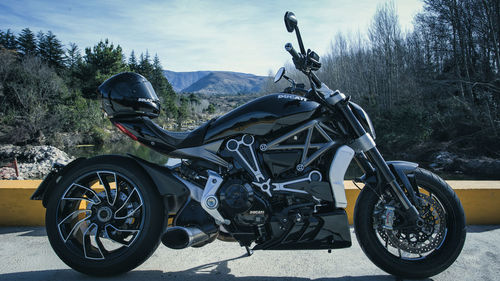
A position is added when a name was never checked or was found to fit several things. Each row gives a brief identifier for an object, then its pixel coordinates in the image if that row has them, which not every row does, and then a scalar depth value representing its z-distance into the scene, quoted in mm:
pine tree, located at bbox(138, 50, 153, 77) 68000
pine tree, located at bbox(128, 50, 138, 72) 66562
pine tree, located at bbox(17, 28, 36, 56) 48438
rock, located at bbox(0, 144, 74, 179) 20059
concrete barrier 3477
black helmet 2625
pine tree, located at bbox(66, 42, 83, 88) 45556
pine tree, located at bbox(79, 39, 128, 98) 44438
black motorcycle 2371
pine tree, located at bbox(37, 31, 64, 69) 49625
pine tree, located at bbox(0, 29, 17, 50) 47500
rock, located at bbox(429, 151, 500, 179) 17094
